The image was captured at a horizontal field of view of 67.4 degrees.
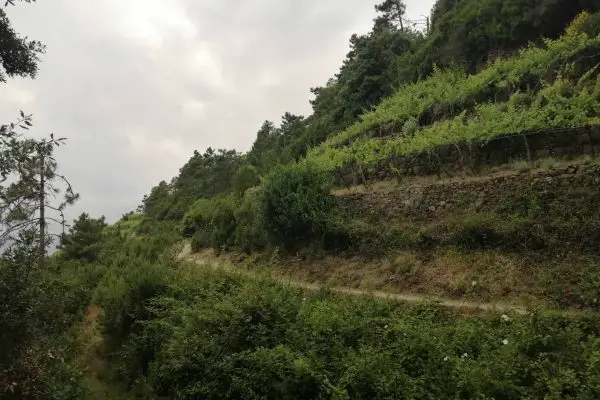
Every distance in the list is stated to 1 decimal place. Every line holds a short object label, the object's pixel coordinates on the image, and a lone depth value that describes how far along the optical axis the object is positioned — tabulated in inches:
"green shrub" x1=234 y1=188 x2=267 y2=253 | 662.5
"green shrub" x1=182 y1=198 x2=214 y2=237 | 972.6
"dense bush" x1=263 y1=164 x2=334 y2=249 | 594.5
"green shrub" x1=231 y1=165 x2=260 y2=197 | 946.7
